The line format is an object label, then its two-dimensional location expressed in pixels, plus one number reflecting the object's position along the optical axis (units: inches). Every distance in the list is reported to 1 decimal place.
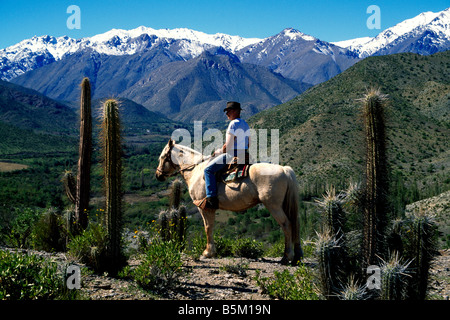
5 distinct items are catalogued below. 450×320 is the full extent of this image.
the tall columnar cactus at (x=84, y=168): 354.6
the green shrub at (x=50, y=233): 347.3
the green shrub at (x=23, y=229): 420.0
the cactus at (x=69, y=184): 410.6
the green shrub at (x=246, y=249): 365.1
